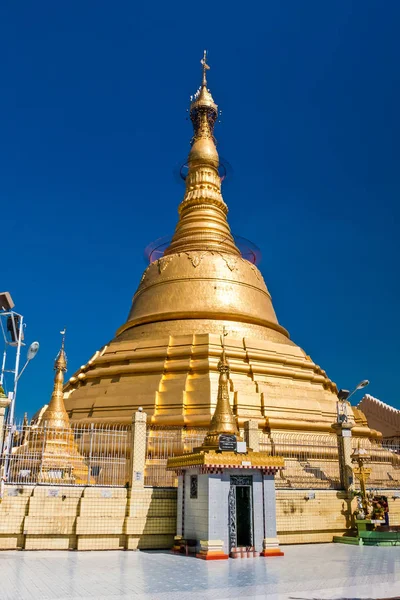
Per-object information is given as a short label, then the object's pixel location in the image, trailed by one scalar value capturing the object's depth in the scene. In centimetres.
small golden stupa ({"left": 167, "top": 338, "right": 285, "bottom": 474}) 1259
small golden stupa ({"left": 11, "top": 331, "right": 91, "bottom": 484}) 1491
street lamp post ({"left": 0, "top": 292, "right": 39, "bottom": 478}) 1697
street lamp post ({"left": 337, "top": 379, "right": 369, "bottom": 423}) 1915
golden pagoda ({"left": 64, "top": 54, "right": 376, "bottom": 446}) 1967
